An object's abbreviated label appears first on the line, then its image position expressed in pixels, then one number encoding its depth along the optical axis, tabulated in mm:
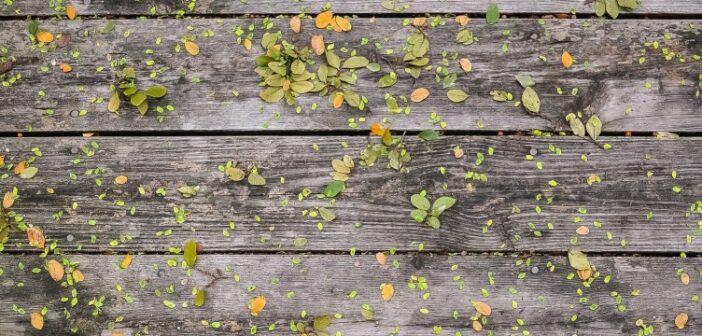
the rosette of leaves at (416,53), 1912
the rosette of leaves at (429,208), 1856
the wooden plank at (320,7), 1957
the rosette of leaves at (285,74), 1900
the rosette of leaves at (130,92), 1902
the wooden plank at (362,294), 1855
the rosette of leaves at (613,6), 1940
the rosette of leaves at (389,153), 1878
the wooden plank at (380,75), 1906
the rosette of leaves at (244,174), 1880
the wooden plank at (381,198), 1875
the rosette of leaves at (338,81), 1903
